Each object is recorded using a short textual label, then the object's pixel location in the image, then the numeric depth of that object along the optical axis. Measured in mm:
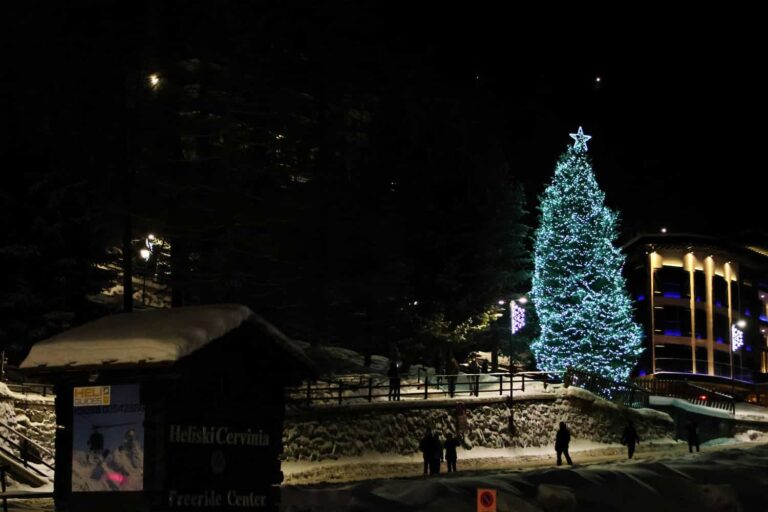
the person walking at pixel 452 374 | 38938
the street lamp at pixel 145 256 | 43044
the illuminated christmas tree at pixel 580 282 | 50719
